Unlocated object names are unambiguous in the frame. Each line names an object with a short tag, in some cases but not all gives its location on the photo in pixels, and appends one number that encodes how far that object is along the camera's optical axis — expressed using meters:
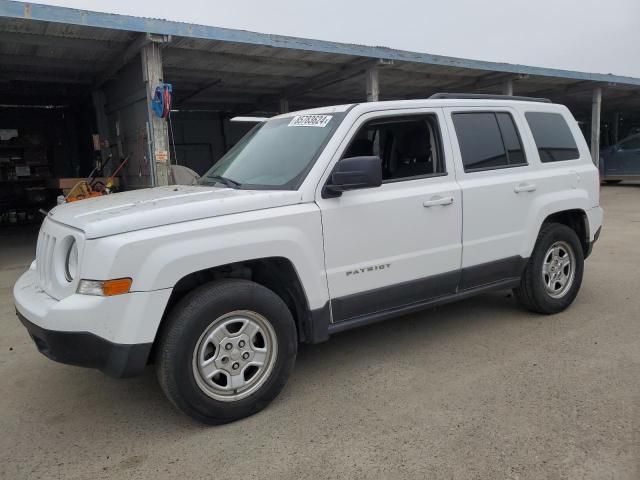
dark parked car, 18.50
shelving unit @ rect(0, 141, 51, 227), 15.92
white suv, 2.68
